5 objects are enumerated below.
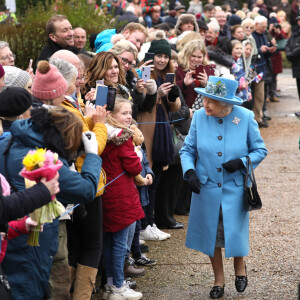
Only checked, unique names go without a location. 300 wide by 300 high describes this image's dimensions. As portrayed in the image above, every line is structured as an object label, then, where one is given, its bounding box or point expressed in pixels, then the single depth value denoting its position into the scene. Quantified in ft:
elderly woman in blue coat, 36.81
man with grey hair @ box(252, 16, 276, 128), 93.97
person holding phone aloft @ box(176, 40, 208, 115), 53.47
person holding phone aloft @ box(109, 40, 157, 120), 43.60
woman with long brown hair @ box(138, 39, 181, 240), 46.73
